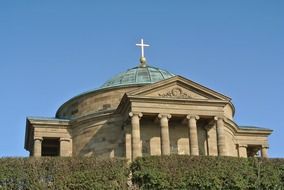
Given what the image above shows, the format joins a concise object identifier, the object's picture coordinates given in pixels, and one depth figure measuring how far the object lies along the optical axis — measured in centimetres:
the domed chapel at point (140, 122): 4312
